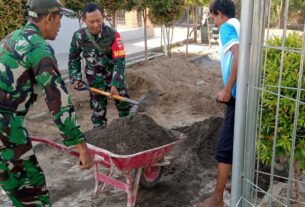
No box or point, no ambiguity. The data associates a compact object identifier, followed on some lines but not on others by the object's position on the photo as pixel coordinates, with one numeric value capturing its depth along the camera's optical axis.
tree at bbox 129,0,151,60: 10.71
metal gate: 2.21
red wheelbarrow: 3.24
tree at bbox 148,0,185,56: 11.34
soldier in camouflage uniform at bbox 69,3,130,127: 4.65
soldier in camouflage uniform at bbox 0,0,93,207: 2.52
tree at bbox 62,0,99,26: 8.45
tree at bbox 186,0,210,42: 13.82
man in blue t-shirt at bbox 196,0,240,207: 3.16
